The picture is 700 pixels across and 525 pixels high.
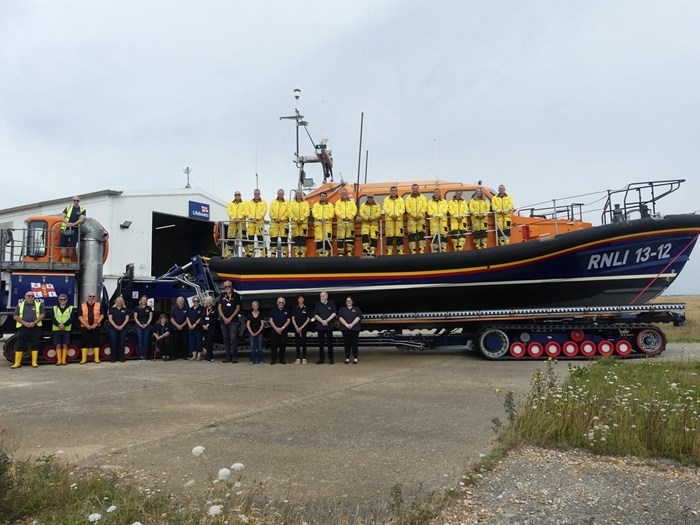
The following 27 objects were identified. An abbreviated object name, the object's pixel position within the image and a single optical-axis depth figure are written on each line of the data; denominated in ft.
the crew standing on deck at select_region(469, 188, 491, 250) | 30.48
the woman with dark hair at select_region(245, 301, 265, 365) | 31.60
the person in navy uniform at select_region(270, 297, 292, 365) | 31.09
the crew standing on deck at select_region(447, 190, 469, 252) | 30.55
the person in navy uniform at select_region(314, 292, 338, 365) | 30.42
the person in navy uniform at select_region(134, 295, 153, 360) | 34.50
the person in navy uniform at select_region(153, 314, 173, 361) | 34.65
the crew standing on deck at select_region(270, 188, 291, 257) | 31.83
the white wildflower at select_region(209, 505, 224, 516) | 7.63
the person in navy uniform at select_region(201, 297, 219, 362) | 33.64
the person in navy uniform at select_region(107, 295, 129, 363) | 33.47
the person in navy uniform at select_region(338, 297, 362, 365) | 30.25
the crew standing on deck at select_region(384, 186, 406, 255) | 30.76
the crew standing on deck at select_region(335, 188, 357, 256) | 31.09
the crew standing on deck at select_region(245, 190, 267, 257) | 32.32
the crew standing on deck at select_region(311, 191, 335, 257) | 31.22
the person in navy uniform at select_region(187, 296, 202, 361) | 34.17
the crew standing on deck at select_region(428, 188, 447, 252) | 30.42
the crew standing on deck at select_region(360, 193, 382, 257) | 31.24
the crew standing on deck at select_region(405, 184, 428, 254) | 30.63
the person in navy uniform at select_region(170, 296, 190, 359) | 34.73
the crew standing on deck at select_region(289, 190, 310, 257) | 31.73
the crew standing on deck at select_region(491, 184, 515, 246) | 30.22
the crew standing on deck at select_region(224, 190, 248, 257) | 32.27
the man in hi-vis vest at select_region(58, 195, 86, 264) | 33.74
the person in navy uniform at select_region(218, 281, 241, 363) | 32.45
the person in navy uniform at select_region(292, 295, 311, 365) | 31.22
